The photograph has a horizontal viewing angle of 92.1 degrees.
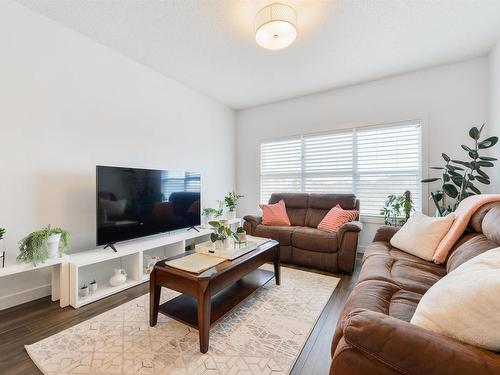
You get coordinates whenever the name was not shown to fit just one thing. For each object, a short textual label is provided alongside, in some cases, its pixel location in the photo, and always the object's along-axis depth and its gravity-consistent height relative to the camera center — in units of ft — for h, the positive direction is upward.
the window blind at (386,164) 11.44 +1.21
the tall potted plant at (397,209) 10.68 -0.95
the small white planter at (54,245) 6.79 -1.68
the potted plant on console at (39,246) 6.40 -1.64
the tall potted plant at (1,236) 6.18 -1.31
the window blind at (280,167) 14.61 +1.30
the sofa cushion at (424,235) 6.74 -1.37
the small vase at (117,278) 8.14 -3.11
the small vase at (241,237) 7.68 -1.59
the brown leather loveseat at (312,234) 9.59 -2.00
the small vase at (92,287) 7.55 -3.18
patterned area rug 4.72 -3.51
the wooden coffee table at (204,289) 5.14 -2.41
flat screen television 8.00 -0.58
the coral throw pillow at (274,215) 12.07 -1.39
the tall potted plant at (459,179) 8.77 +0.37
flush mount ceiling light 6.77 +4.64
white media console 7.00 -2.78
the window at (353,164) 11.57 +1.33
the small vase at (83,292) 7.34 -3.24
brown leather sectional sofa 2.24 -1.64
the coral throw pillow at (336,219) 10.72 -1.39
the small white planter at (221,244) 7.14 -1.69
